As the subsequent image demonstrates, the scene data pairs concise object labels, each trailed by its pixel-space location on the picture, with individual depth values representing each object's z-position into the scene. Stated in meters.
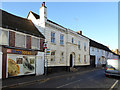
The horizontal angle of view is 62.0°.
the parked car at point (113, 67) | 12.38
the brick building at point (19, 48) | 10.52
